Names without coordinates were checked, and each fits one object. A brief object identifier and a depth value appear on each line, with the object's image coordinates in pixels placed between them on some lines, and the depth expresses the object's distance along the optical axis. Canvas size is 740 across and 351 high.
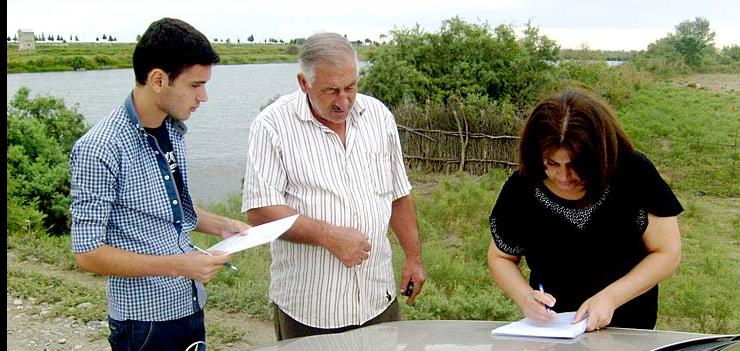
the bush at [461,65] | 15.27
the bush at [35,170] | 9.29
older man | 2.62
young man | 2.12
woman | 2.16
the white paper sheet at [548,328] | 2.08
